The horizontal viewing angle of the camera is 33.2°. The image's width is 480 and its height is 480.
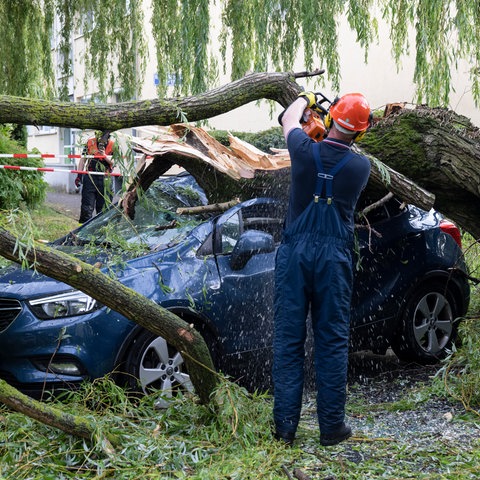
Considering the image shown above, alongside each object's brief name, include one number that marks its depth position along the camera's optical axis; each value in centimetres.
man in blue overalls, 475
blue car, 557
